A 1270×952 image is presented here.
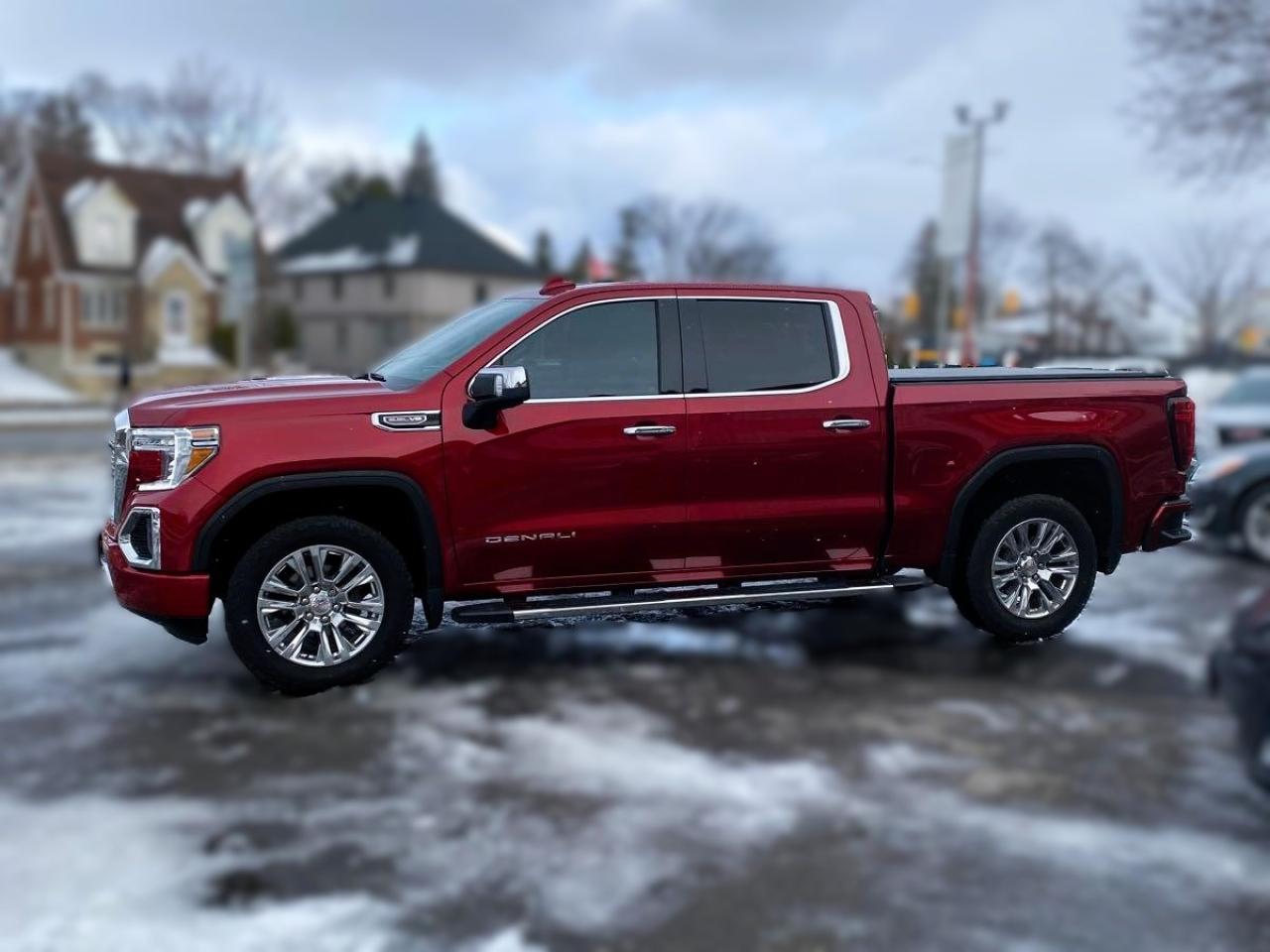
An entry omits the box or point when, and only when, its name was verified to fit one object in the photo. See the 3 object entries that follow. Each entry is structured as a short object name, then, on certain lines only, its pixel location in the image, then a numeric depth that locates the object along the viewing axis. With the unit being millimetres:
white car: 9125
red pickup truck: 4016
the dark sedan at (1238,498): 7738
